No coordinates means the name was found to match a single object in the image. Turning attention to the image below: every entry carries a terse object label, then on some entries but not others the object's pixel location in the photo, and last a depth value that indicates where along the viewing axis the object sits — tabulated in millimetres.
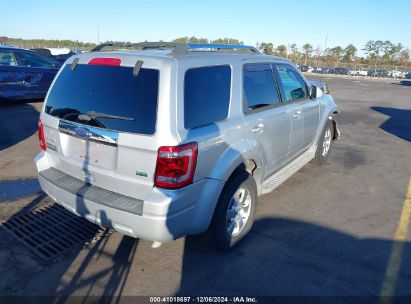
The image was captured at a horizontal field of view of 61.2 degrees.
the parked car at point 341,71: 49194
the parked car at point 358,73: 50094
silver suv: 2697
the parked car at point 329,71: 50319
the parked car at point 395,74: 47475
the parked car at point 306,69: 50203
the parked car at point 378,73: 49188
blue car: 9336
